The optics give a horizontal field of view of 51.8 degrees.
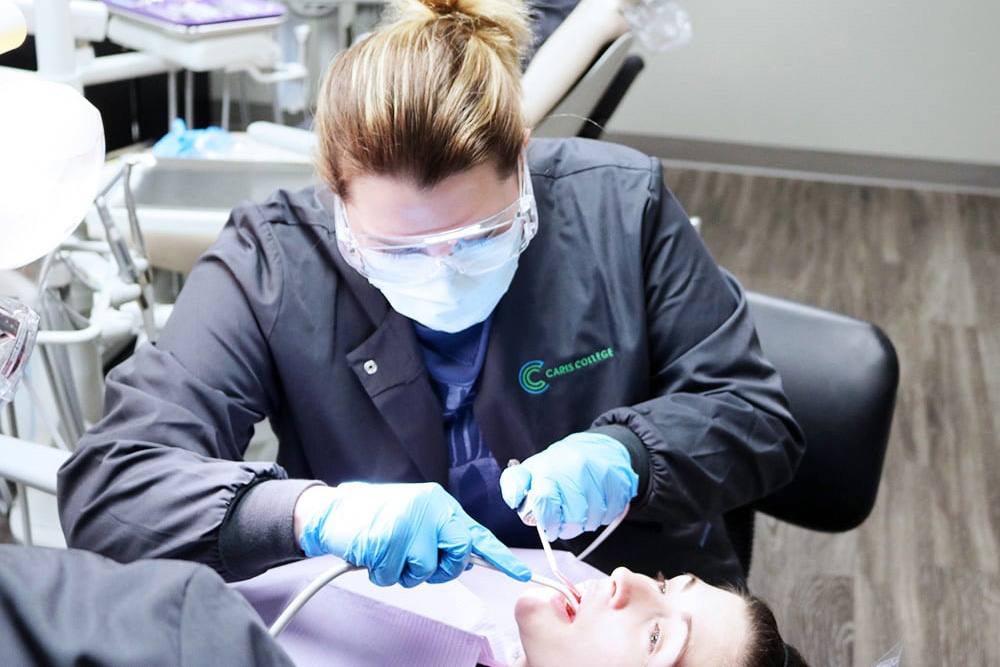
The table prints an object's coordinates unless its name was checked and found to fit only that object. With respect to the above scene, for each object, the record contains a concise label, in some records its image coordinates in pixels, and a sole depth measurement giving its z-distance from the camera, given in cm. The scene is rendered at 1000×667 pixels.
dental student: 107
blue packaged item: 199
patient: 112
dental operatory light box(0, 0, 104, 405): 83
